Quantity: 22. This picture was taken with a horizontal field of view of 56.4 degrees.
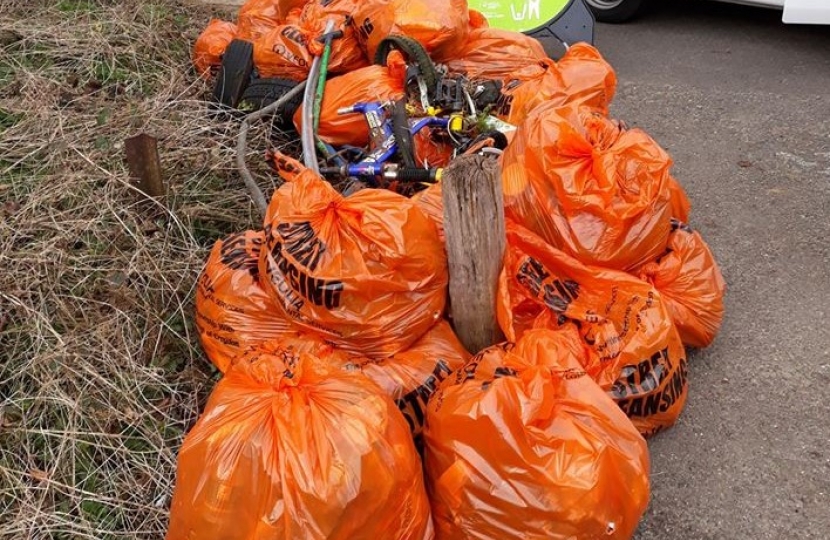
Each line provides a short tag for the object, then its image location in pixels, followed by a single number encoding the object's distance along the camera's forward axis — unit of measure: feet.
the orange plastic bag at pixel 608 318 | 8.52
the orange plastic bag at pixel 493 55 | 13.61
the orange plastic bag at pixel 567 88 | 12.07
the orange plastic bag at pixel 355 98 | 12.50
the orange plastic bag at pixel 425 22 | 12.97
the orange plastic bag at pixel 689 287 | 9.63
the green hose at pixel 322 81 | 12.59
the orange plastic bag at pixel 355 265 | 8.23
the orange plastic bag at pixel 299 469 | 6.17
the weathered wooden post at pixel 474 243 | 7.87
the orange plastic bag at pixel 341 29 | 13.99
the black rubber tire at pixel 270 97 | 13.34
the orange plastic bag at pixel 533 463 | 6.80
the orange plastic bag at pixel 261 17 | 15.47
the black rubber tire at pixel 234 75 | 13.67
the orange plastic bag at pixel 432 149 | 11.85
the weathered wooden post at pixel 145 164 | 10.13
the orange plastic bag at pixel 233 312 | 9.05
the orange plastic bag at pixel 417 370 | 8.43
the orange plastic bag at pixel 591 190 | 9.05
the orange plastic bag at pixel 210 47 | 15.06
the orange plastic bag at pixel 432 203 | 9.50
